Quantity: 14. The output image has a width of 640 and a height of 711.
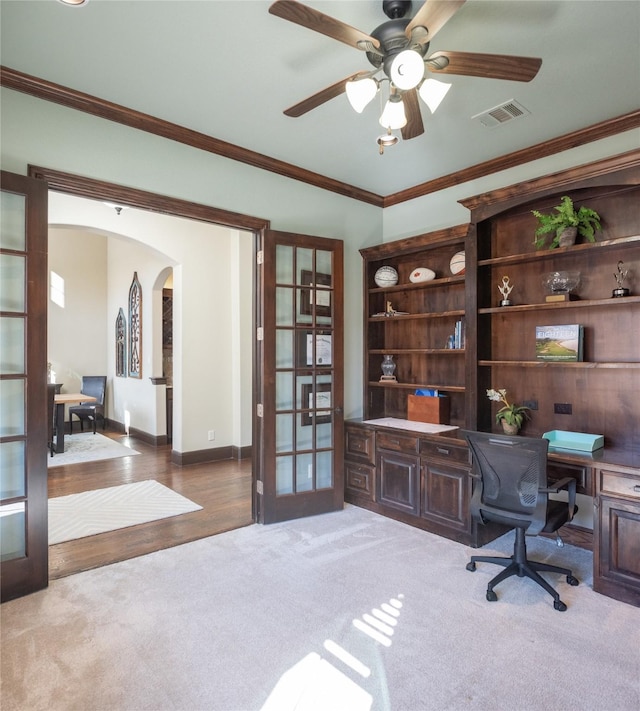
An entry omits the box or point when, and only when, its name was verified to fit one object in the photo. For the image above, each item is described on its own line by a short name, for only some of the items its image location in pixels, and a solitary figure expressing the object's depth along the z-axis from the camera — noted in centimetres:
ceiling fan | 165
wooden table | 624
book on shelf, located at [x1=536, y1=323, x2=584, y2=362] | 315
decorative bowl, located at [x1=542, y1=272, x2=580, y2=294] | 317
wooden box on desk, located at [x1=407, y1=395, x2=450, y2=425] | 394
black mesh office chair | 255
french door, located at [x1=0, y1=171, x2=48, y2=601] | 250
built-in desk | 251
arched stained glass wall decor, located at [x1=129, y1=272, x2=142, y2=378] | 716
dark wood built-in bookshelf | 276
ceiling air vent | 289
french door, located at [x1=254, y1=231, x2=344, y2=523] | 366
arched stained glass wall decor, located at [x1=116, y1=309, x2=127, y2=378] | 787
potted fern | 308
